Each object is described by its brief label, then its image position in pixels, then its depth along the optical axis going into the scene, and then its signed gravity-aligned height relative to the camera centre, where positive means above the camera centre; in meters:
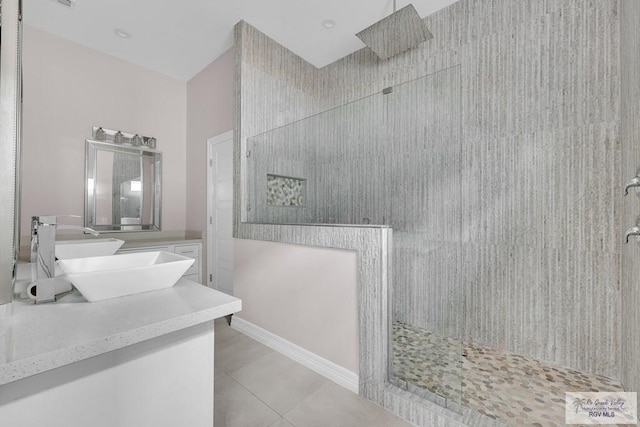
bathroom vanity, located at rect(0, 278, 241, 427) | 0.63 -0.43
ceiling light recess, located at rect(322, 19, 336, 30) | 2.60 +1.90
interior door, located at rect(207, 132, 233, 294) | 3.15 -0.01
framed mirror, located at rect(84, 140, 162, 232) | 3.11 +0.31
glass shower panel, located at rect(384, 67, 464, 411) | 1.51 +0.07
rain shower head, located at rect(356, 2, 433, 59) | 2.22 +1.64
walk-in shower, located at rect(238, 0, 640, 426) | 1.57 +0.09
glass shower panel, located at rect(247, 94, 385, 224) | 1.79 +0.35
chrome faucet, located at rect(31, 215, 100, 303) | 0.89 -0.16
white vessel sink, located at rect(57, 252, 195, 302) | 0.88 -0.23
